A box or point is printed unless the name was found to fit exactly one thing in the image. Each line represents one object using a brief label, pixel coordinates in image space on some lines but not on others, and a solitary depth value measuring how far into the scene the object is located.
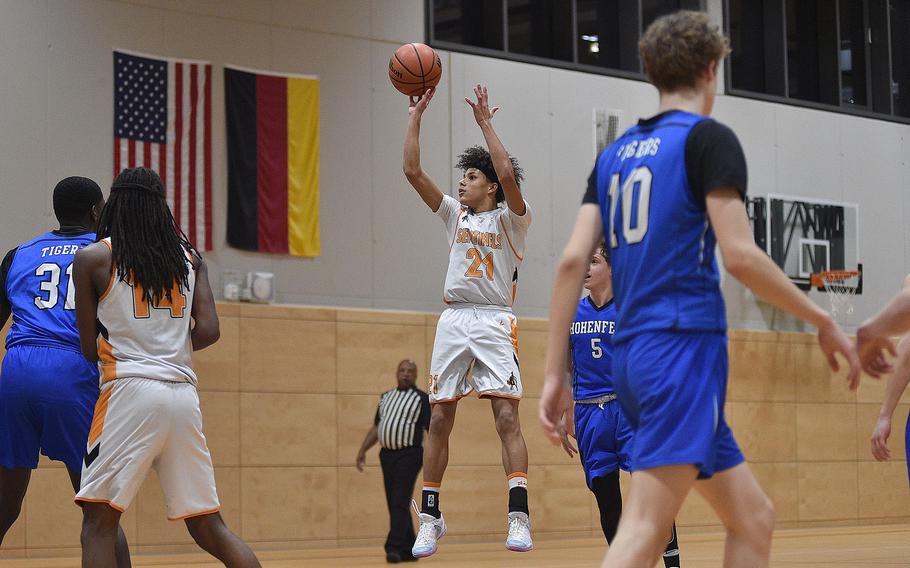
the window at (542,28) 16.58
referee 12.27
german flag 14.21
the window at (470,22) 15.90
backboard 17.72
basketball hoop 18.05
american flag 13.57
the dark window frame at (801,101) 18.14
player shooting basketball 7.59
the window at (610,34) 17.08
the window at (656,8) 17.88
